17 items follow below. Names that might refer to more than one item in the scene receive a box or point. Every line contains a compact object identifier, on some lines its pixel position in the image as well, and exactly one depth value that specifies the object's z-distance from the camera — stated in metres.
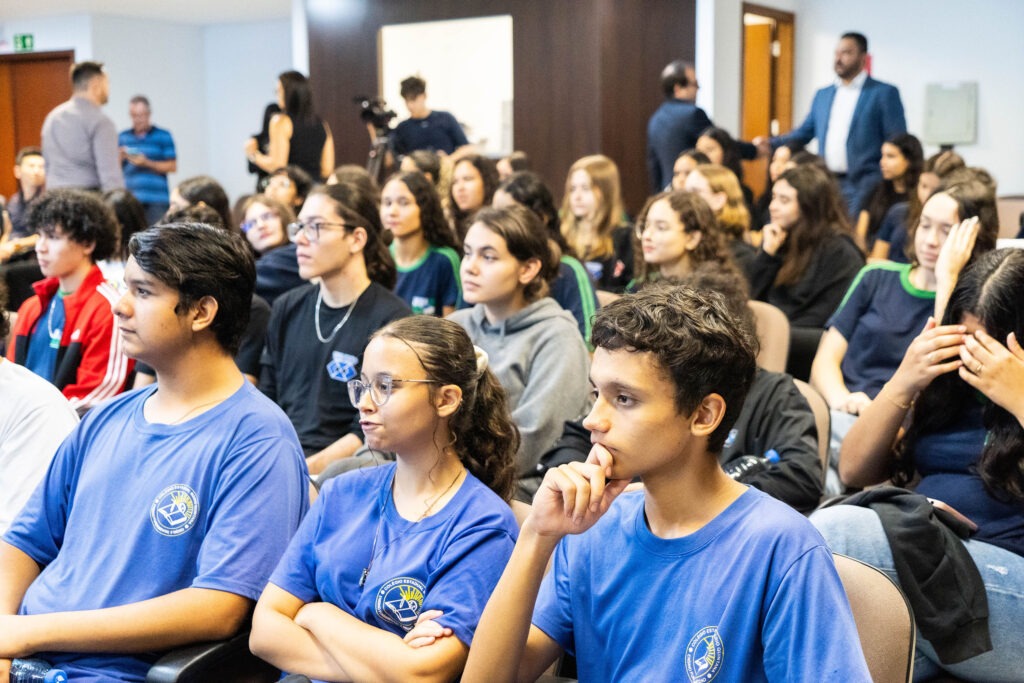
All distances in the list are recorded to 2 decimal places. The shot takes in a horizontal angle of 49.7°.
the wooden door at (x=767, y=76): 9.55
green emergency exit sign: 12.06
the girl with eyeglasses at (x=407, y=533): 1.62
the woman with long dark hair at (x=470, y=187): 5.49
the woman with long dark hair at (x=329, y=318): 3.05
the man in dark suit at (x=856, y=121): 6.92
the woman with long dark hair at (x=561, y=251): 3.75
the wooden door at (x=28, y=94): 12.12
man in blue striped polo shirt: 8.55
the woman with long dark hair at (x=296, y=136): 6.96
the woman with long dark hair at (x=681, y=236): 3.68
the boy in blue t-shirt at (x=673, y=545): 1.30
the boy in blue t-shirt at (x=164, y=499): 1.77
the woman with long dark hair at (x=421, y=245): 4.20
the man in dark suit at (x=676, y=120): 7.07
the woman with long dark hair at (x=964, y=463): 1.85
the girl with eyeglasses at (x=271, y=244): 4.14
